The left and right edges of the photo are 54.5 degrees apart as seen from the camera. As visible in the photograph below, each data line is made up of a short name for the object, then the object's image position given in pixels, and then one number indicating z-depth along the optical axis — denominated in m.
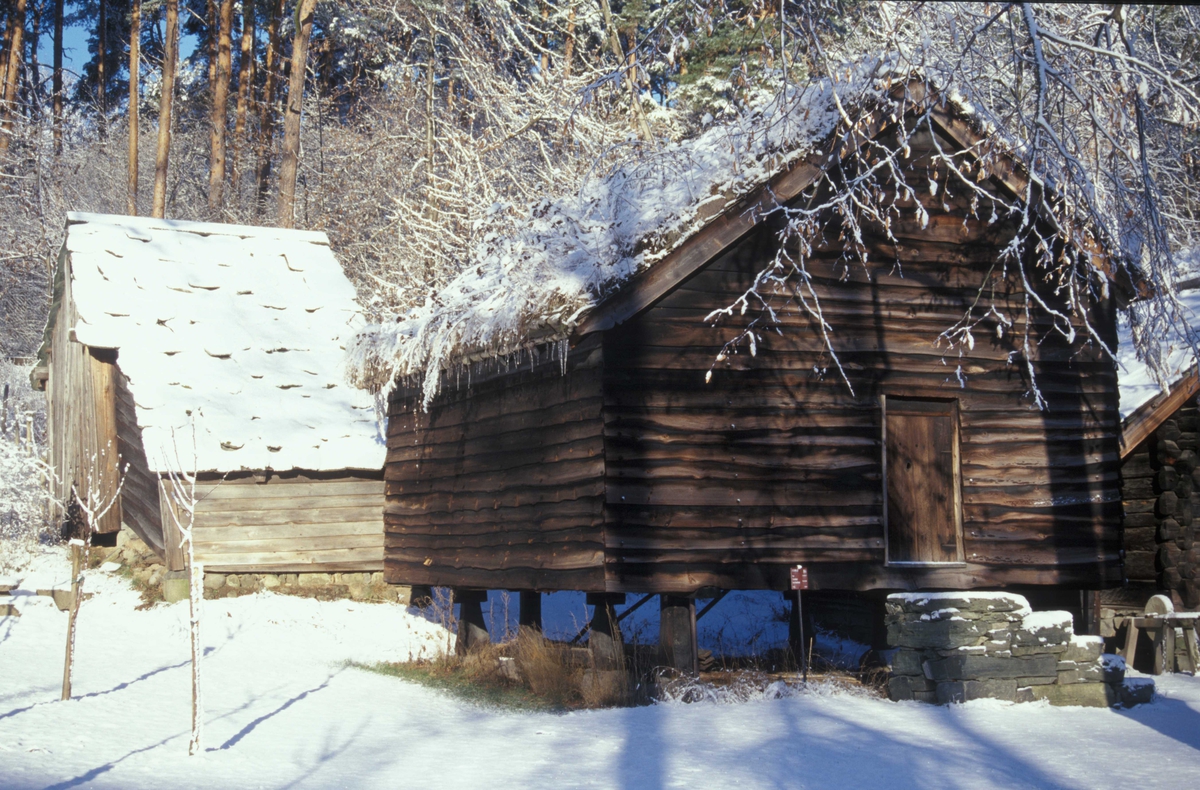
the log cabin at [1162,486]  13.01
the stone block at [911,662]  10.04
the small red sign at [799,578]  10.08
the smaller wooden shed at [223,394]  15.60
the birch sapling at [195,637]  8.07
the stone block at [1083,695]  10.09
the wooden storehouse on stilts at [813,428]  10.00
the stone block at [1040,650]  10.00
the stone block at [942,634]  9.75
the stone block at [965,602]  9.75
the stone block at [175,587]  15.20
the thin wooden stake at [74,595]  9.52
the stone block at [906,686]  10.01
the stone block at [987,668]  9.82
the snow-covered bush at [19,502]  17.55
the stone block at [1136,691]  10.20
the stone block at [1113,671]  10.16
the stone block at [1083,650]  10.12
